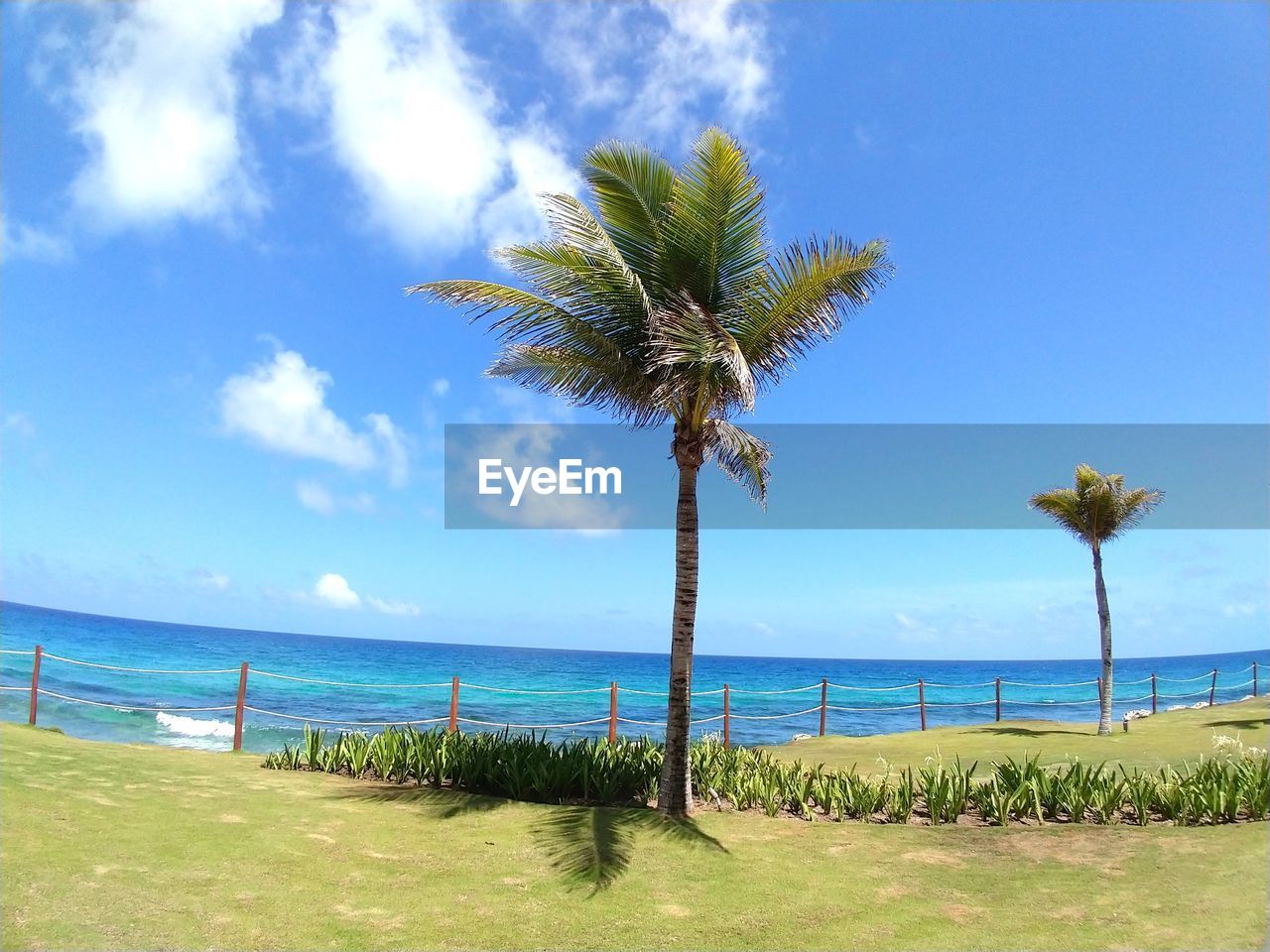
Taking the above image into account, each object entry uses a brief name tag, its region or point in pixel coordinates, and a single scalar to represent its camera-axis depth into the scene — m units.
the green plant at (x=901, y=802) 7.61
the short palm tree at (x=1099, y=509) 17.69
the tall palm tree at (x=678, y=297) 8.03
